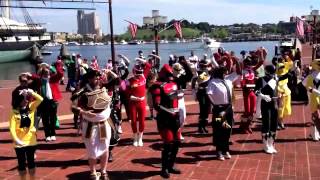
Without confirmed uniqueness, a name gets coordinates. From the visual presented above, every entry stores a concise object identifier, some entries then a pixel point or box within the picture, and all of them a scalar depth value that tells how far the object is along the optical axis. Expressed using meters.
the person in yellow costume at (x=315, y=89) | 9.12
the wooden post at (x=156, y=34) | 21.20
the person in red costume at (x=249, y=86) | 10.13
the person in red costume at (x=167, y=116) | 7.16
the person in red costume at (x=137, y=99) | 9.12
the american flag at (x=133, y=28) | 25.11
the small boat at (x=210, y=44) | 90.76
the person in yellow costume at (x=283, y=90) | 9.88
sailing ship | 78.19
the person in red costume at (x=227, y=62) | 8.79
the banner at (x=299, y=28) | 28.23
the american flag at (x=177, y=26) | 27.09
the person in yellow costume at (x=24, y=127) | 6.67
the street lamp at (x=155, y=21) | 22.30
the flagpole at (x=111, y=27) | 16.42
